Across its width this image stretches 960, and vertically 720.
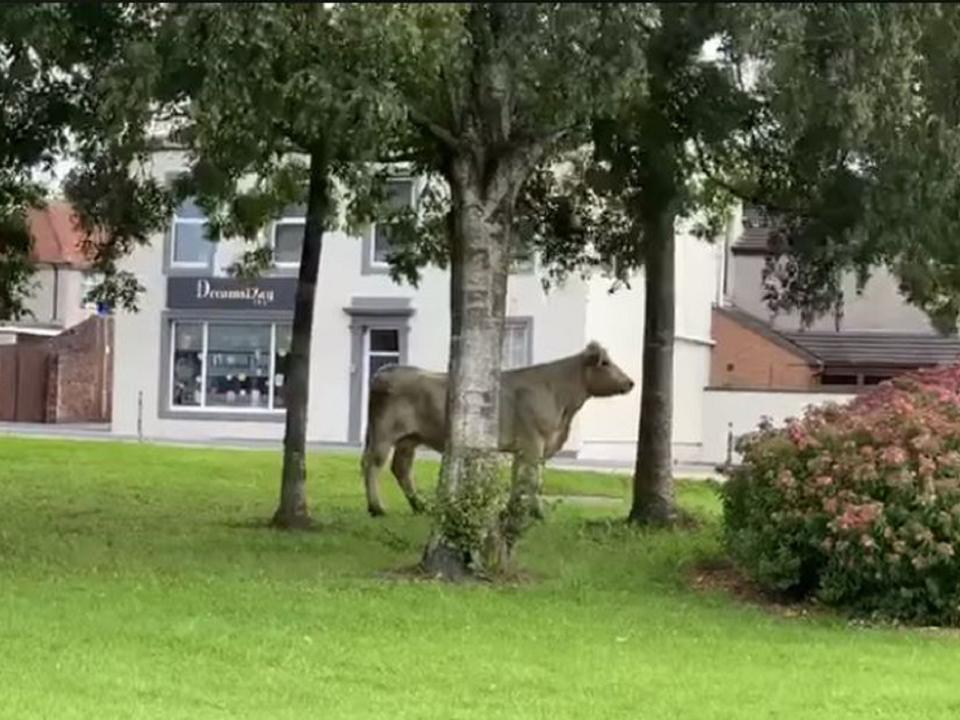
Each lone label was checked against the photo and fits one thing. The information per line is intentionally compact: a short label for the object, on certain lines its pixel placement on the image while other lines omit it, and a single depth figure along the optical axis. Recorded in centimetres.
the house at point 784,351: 4031
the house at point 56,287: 5528
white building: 3966
